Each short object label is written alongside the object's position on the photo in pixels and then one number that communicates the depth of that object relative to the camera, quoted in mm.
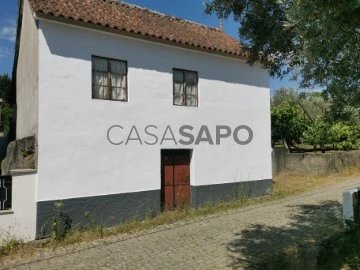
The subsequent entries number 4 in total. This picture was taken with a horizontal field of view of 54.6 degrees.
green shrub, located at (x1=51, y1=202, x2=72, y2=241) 8617
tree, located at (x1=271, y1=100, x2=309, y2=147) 20594
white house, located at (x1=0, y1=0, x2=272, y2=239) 8828
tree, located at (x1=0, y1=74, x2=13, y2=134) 23066
